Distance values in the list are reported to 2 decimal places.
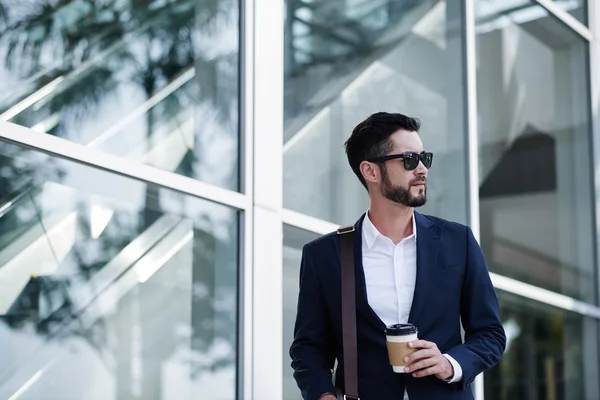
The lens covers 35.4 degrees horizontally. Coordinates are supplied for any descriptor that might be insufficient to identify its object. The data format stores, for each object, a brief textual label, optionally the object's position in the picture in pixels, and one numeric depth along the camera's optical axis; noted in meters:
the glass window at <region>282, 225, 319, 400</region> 4.87
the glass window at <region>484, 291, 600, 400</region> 7.35
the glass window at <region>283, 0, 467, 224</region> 5.28
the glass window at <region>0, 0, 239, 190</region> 3.85
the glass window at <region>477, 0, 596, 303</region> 7.27
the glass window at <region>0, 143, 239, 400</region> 3.71
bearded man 2.72
